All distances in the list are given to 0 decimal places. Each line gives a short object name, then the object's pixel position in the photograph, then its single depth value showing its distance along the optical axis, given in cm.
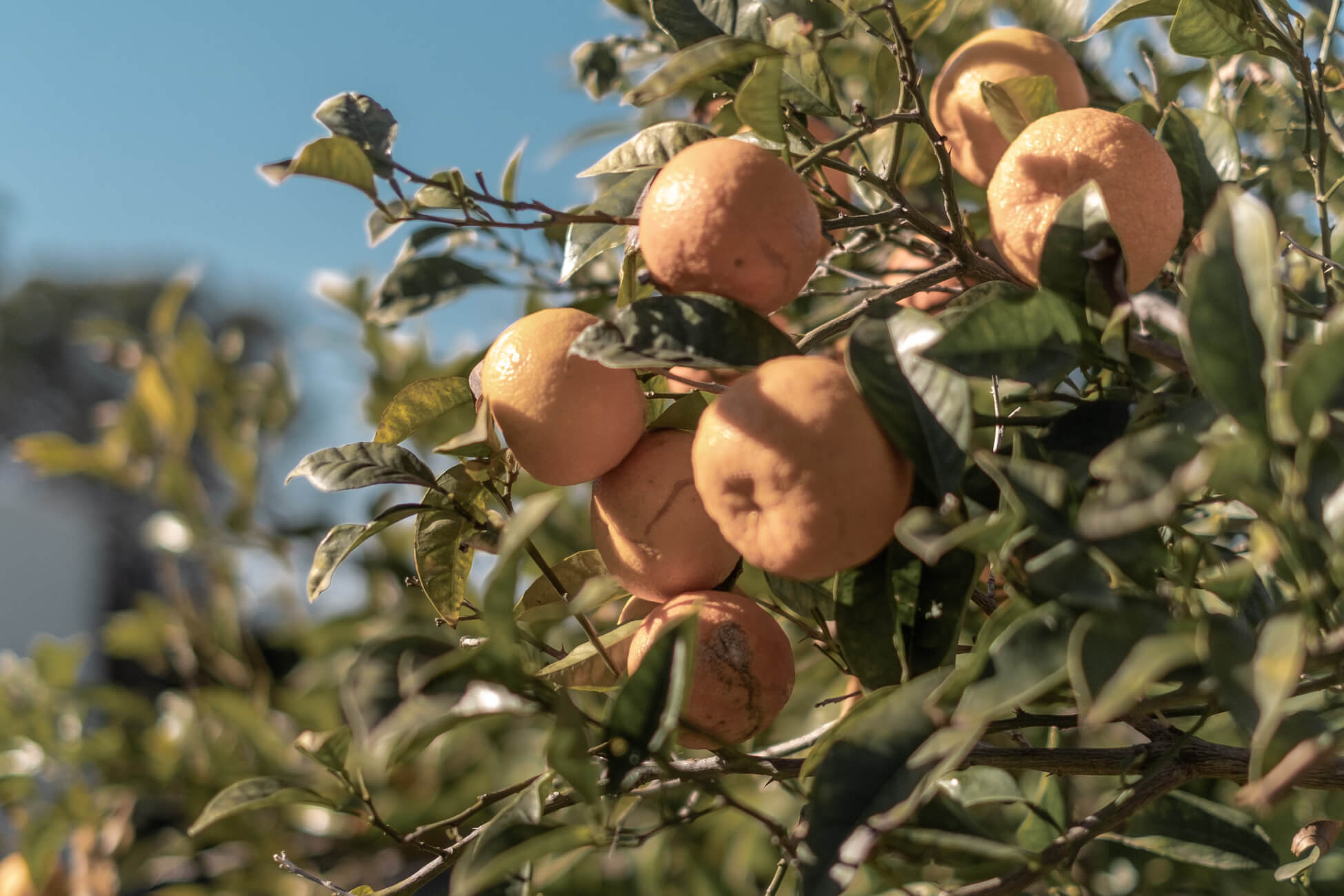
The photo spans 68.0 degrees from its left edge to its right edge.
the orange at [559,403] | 52
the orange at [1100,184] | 52
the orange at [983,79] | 67
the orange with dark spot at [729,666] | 52
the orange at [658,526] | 53
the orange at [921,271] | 73
